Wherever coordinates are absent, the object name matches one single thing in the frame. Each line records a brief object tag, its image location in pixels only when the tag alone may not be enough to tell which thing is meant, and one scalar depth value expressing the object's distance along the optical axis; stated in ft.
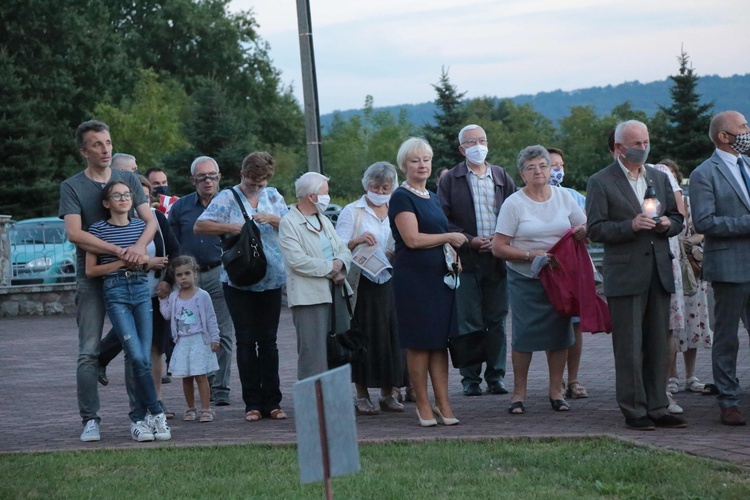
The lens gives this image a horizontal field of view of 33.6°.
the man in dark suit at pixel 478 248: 36.81
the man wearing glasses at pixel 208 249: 37.55
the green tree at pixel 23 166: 137.39
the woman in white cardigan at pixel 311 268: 31.76
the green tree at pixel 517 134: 258.63
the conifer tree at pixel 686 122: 130.52
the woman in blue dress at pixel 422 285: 30.63
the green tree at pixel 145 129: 158.61
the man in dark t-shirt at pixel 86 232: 29.45
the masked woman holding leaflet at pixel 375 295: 34.14
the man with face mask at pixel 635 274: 28.81
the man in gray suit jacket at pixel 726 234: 29.12
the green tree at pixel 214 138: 115.96
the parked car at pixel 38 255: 81.97
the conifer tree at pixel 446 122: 131.34
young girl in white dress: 33.55
